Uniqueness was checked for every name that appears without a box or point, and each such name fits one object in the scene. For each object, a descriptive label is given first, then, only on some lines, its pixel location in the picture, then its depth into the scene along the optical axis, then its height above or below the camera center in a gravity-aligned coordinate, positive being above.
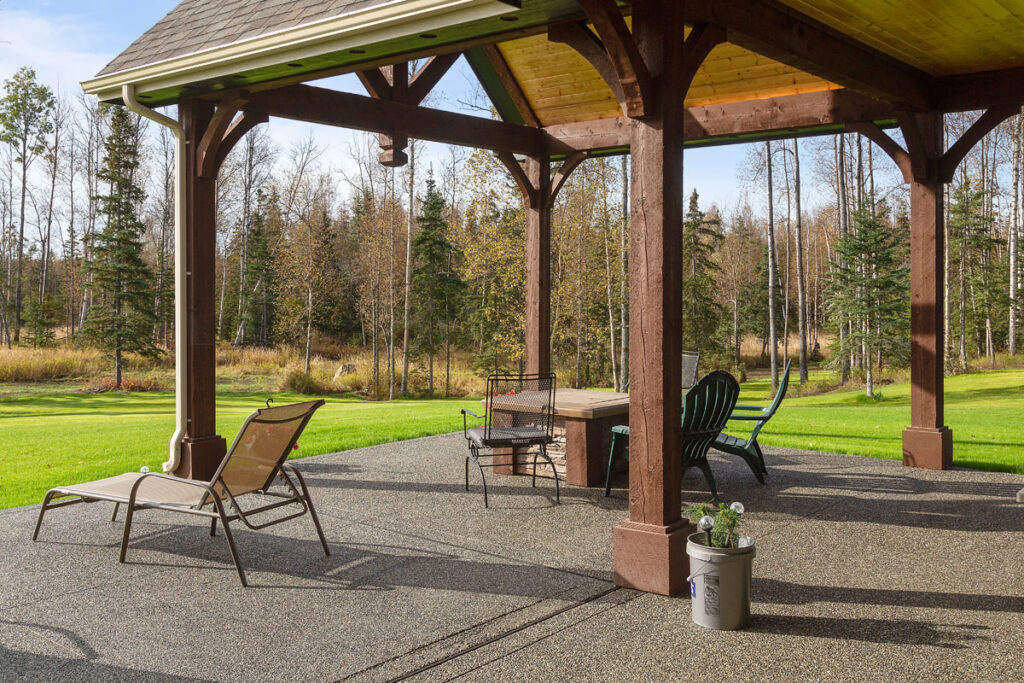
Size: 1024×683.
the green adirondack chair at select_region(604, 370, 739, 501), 5.04 -0.50
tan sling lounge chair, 3.94 -0.74
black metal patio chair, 5.43 -0.59
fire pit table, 5.89 -0.74
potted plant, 3.20 -0.96
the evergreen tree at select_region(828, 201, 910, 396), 14.96 +0.83
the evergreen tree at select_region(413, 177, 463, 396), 22.52 +1.85
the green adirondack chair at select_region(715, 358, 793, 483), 5.77 -0.79
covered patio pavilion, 3.74 +1.72
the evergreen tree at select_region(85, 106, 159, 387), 19.12 +1.30
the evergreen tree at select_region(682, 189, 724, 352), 22.92 +1.32
